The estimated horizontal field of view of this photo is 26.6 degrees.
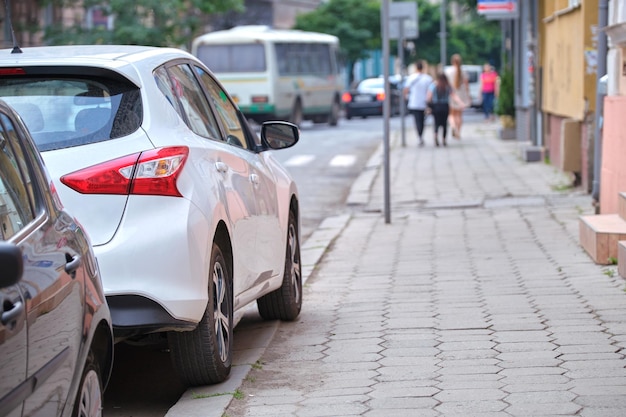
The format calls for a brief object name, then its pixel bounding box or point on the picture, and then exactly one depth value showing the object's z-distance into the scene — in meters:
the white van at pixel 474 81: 52.35
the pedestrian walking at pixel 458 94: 28.59
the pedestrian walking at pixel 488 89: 39.97
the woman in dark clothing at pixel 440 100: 26.23
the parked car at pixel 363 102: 46.94
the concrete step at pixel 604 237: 9.40
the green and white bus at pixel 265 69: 36.56
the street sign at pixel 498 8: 24.80
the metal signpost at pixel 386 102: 13.04
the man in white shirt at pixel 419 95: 27.33
